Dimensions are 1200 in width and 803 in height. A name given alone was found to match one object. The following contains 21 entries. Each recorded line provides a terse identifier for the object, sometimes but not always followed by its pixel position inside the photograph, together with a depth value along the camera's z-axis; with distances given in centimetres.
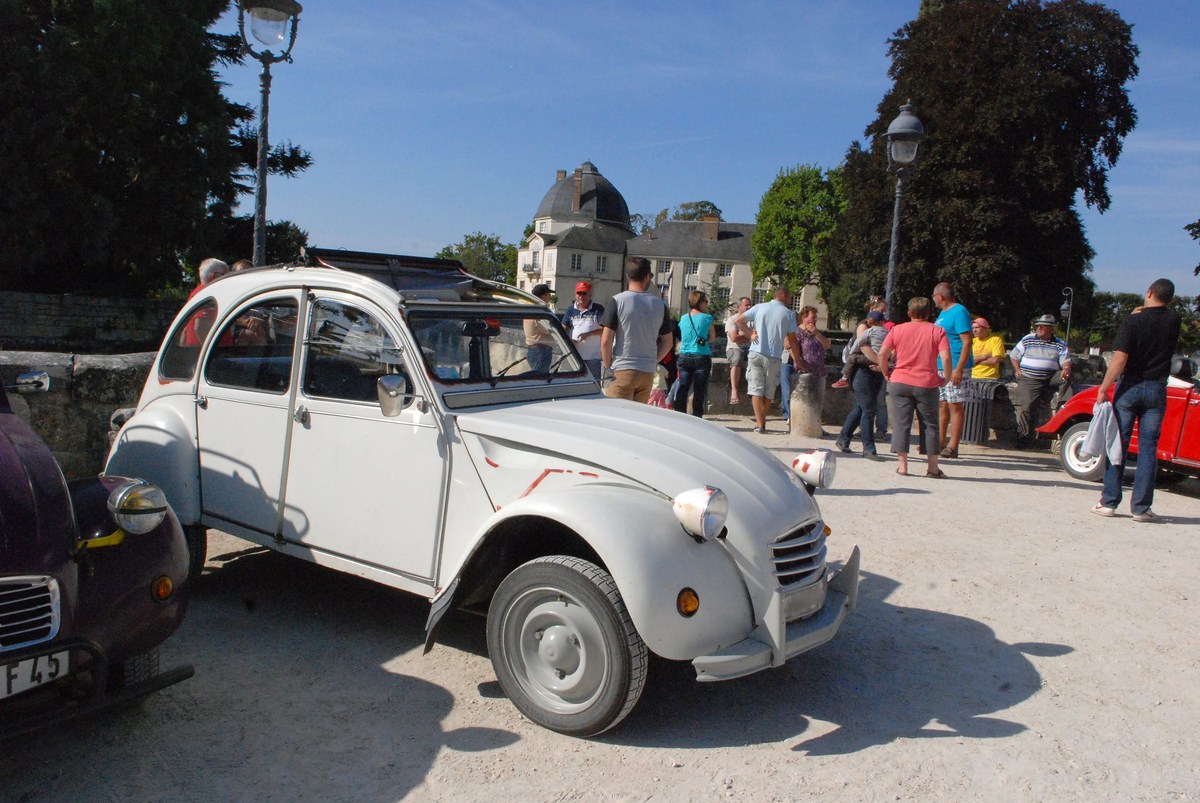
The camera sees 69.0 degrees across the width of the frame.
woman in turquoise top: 1076
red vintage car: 889
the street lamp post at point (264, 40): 835
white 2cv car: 340
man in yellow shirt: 1214
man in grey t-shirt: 753
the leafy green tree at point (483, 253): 9212
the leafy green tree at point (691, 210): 10781
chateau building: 9275
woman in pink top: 857
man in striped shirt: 1174
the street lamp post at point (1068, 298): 3344
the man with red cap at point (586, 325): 867
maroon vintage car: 288
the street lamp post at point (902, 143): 1122
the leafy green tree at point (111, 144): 2103
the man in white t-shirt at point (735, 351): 1243
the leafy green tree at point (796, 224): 7250
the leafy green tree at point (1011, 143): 3234
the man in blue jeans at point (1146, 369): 705
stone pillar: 1141
